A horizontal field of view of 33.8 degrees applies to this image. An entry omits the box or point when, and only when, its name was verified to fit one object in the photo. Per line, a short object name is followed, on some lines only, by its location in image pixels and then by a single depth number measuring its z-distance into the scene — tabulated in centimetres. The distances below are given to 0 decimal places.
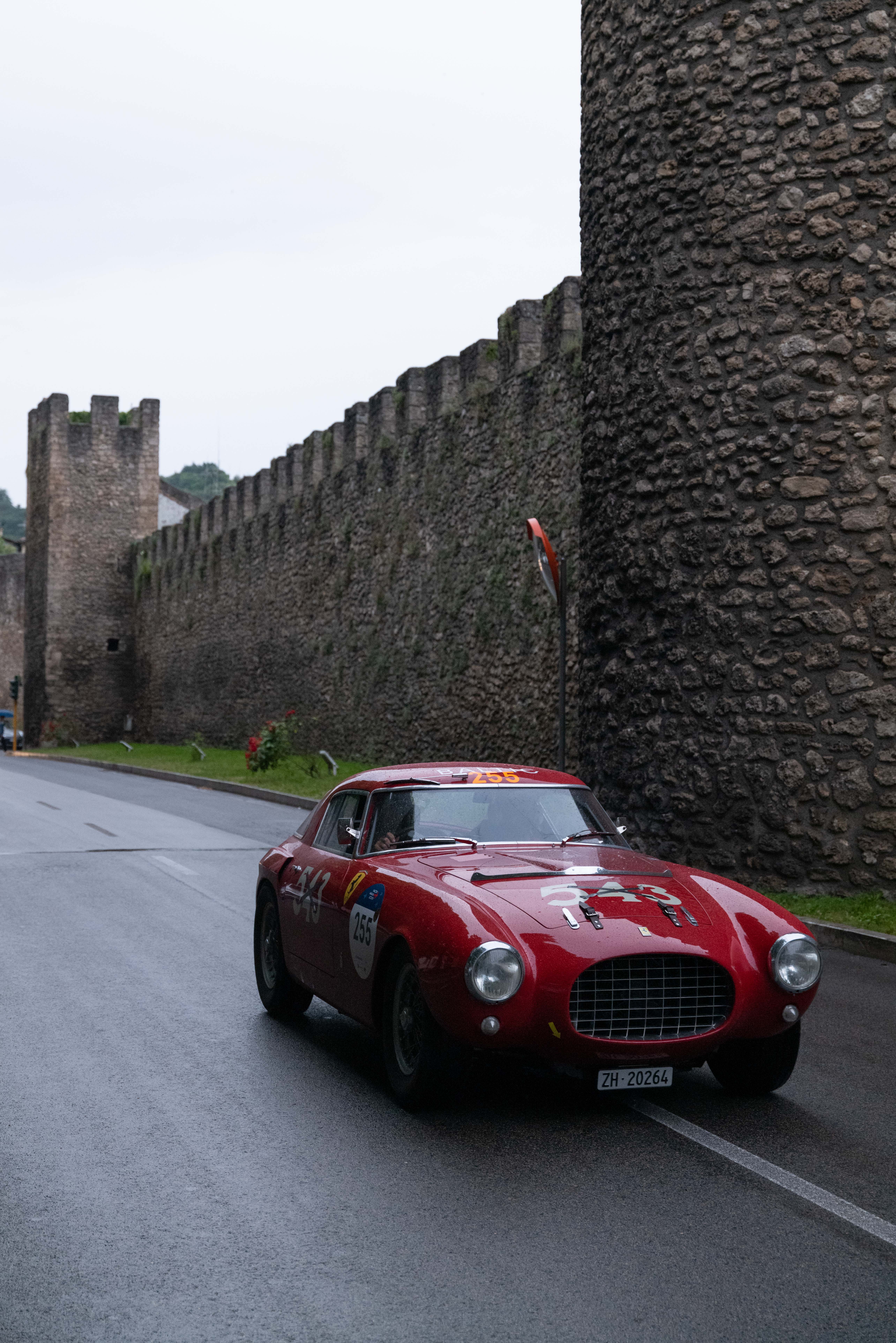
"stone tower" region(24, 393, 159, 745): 5559
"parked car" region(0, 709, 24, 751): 5619
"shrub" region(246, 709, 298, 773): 2820
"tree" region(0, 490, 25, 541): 14425
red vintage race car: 511
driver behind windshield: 640
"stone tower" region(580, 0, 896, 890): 1148
